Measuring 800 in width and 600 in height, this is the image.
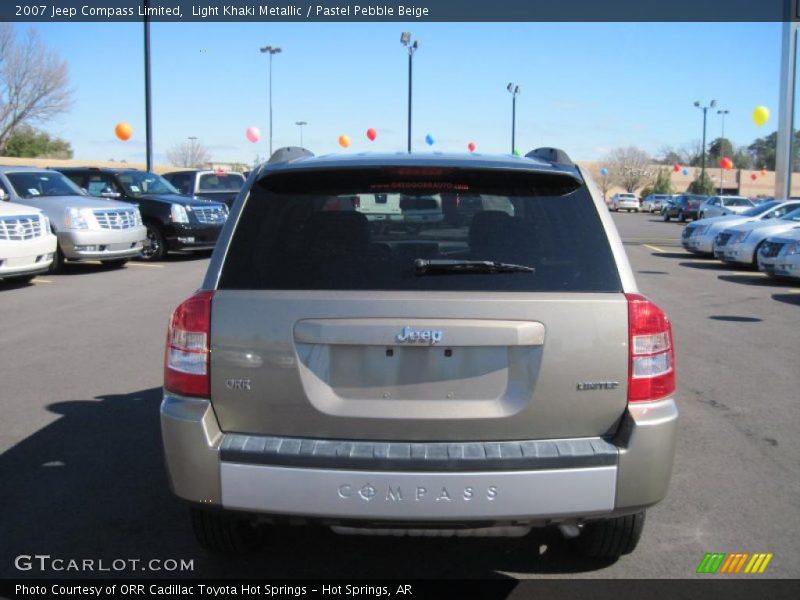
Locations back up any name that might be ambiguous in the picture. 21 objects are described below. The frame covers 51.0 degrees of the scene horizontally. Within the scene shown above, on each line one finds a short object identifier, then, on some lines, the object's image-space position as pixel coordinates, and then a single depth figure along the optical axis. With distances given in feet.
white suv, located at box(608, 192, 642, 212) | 215.31
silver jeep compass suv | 10.14
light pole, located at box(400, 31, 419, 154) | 119.55
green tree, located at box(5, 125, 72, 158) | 200.34
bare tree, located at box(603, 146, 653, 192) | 301.43
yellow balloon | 120.78
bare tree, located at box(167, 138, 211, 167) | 300.81
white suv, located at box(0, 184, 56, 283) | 42.52
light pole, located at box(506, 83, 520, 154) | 178.19
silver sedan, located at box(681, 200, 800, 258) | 67.10
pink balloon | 110.83
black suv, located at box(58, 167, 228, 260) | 59.21
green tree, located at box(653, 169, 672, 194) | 273.95
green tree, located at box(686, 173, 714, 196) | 246.92
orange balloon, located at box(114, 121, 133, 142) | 92.07
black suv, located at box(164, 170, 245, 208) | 71.82
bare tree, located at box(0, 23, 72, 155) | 140.36
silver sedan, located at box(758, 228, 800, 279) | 47.83
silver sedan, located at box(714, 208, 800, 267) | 57.31
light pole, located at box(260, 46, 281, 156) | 163.61
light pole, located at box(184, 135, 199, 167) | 301.84
